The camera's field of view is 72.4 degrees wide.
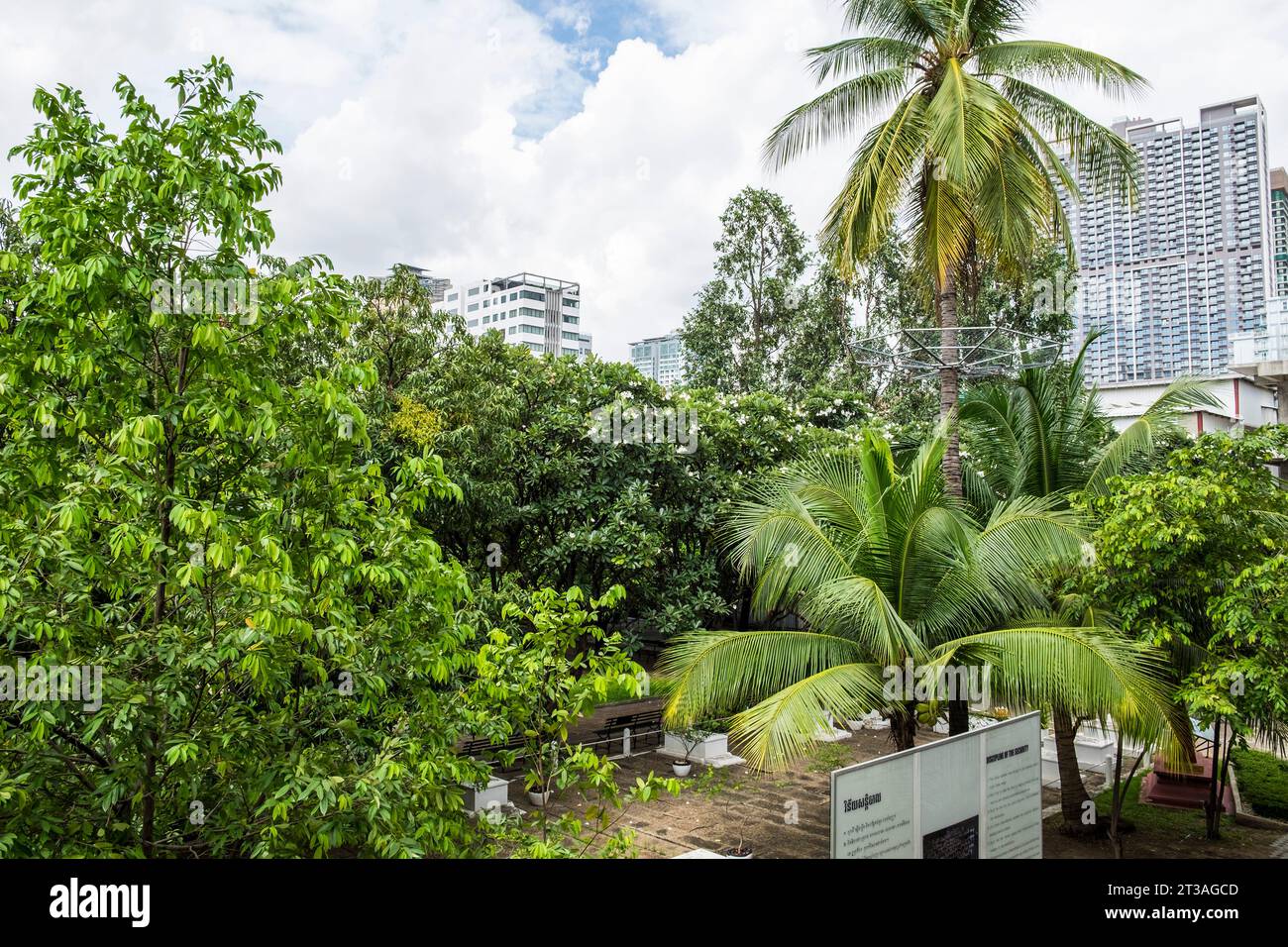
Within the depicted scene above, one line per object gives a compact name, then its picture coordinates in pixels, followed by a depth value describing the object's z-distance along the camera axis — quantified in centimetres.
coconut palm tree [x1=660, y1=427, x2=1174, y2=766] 809
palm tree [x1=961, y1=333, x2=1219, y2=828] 1120
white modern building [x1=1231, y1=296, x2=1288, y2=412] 2578
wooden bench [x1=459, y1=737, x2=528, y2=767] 1289
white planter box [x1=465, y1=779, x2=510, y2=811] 1223
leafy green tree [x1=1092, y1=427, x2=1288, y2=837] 816
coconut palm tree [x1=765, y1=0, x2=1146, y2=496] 1195
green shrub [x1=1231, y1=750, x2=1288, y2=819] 1294
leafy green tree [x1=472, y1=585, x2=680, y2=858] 523
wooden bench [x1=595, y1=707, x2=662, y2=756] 1541
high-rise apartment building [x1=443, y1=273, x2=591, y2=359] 10194
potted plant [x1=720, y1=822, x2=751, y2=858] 1032
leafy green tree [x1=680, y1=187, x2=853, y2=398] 2917
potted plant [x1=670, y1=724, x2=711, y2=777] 1493
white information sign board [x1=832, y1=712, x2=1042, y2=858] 614
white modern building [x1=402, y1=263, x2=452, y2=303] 10881
